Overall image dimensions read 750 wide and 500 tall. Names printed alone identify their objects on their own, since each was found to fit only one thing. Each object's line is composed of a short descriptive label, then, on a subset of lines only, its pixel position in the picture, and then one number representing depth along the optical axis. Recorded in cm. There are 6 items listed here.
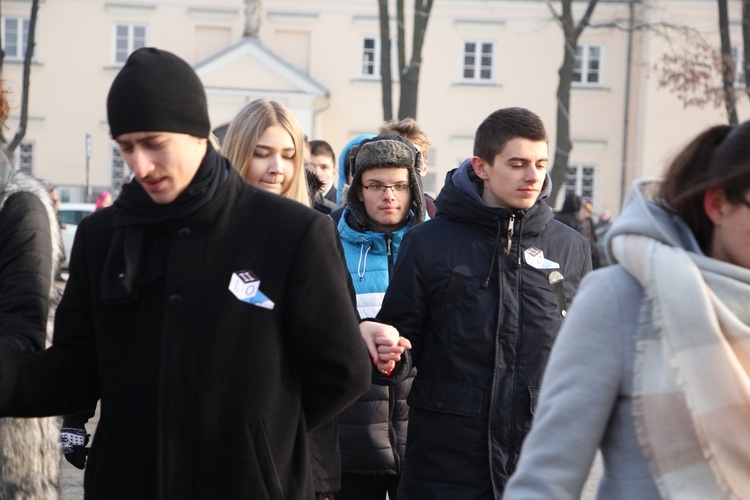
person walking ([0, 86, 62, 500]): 633
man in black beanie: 559
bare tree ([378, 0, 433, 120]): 4887
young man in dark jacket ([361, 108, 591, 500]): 820
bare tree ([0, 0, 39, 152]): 4672
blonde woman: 865
